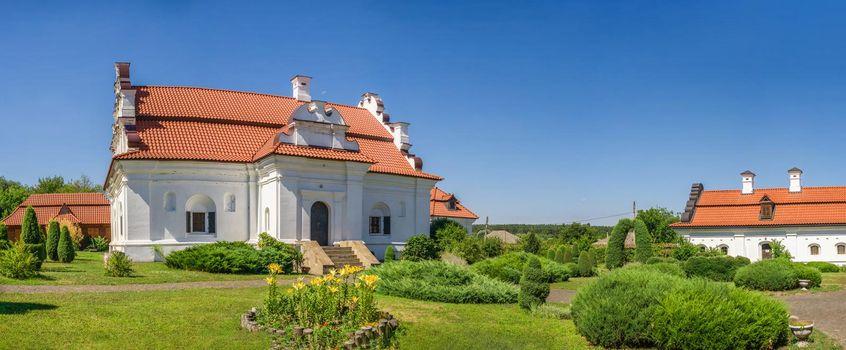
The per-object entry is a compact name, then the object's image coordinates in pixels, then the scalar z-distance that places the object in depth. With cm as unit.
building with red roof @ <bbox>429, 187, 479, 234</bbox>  4989
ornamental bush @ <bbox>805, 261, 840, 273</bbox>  4068
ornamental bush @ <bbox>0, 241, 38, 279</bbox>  1950
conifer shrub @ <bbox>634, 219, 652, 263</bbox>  3541
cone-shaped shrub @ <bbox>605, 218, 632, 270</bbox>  3488
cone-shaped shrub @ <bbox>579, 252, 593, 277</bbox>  3208
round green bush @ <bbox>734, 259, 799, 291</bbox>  2455
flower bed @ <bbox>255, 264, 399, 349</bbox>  1112
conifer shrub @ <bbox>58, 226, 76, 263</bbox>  2883
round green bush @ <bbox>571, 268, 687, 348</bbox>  1237
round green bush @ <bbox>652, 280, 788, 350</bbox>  1180
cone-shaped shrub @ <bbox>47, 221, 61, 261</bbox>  3011
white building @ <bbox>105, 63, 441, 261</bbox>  2814
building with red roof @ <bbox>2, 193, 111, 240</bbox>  5069
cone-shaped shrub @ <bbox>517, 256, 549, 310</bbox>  1669
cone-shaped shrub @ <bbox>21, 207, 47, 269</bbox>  2988
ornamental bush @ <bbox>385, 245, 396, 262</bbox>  2977
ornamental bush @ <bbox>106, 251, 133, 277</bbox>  2156
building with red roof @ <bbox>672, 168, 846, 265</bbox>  4544
